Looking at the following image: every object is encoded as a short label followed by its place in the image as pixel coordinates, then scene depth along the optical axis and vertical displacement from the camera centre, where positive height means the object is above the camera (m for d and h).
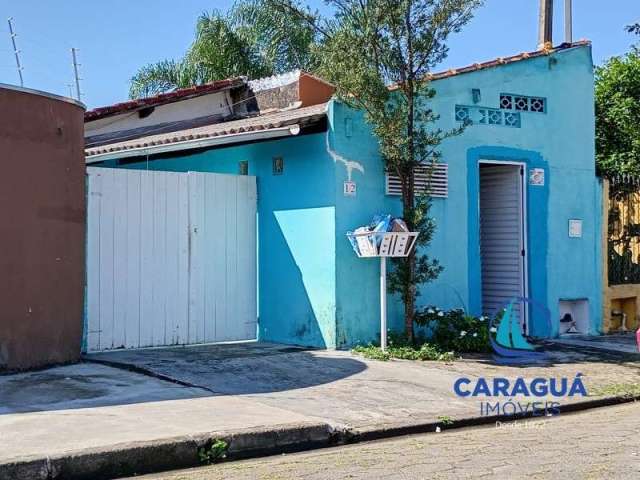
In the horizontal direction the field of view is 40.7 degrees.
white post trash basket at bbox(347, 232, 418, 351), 10.30 +0.20
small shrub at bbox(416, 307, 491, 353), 10.98 -0.87
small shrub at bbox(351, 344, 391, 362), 10.17 -1.06
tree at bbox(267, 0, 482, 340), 10.40 +2.34
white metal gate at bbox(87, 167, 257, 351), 10.20 +0.09
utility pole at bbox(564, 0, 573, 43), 13.80 +3.96
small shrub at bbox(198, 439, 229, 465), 6.31 -1.38
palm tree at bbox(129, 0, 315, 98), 23.36 +5.88
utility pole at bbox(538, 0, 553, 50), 16.72 +4.69
